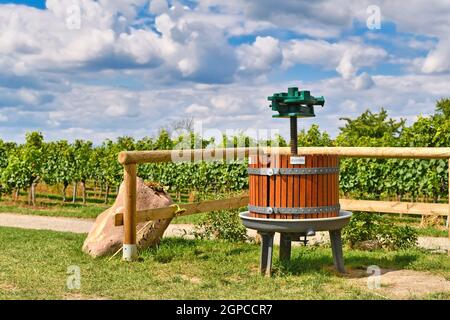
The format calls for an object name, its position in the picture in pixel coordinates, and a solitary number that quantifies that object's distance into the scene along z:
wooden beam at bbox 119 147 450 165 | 7.94
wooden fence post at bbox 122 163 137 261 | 7.86
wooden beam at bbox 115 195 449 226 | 8.85
